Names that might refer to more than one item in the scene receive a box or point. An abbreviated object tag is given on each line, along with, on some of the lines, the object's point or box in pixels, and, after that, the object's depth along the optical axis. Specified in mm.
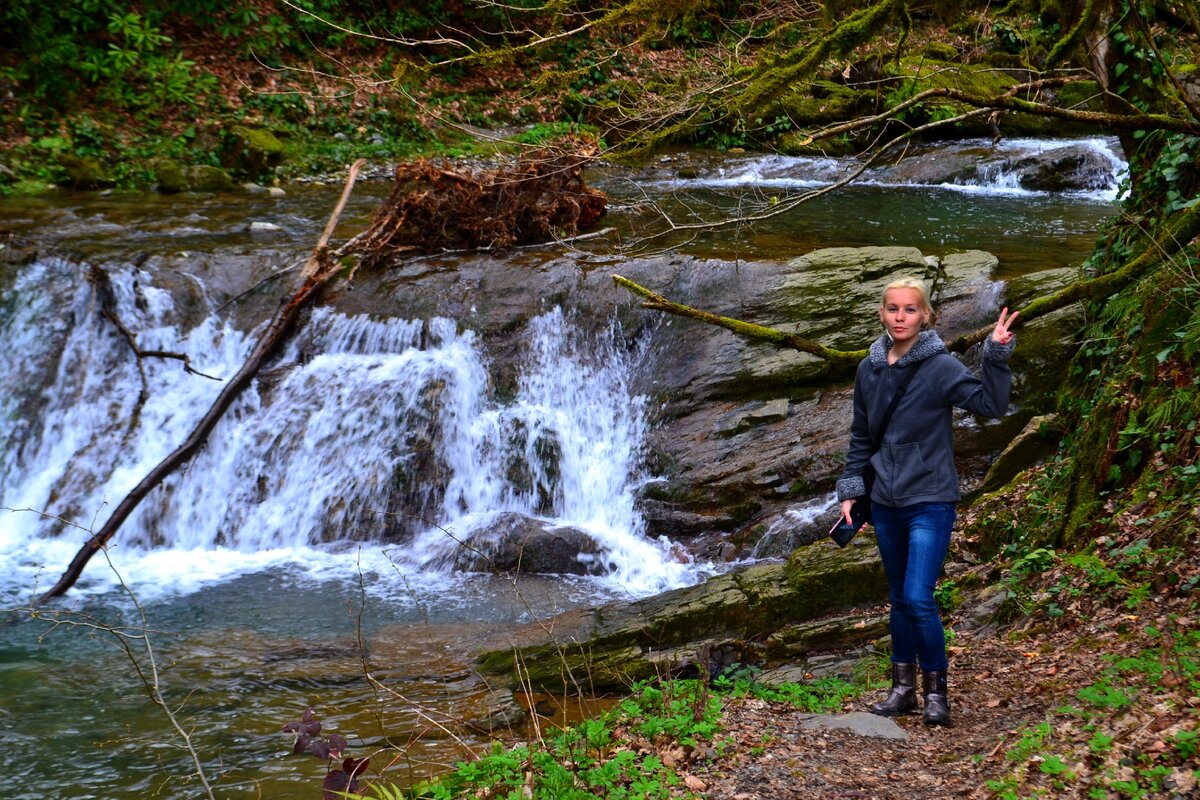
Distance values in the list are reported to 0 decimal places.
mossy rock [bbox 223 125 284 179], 16266
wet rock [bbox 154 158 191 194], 15320
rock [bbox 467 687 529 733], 5676
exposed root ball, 11148
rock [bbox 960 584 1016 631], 5570
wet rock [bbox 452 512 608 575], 8516
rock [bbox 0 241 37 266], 11023
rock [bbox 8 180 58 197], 14539
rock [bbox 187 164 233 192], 15508
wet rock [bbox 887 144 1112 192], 14875
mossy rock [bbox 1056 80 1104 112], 17203
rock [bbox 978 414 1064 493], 7029
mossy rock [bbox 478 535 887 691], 6223
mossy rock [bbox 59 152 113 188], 15312
